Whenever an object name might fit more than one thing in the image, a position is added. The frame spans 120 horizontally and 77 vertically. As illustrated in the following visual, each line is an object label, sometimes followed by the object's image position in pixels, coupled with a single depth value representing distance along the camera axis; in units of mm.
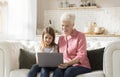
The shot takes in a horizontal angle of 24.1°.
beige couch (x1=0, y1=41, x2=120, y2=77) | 2975
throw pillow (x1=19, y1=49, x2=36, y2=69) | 3516
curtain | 4750
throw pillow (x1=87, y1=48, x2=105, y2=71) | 3324
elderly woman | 3033
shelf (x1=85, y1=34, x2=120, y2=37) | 4430
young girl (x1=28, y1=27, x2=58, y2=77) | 3309
